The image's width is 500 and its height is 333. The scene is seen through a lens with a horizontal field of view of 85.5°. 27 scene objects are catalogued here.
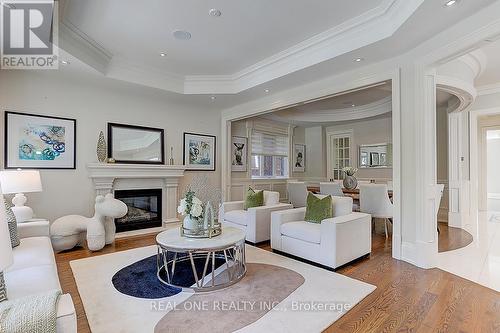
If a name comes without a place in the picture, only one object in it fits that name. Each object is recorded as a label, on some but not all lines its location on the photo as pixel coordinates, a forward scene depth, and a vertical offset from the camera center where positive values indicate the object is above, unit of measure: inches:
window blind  275.4 +26.5
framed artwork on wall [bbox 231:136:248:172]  251.4 +14.7
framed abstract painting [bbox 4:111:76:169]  148.2 +15.9
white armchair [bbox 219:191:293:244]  163.2 -30.8
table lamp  116.6 -7.2
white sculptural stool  145.6 -31.7
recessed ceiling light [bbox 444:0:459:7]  90.0 +55.8
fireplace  186.9 -29.6
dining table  205.5 -18.6
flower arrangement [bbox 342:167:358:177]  216.5 -1.9
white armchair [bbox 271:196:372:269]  120.3 -32.1
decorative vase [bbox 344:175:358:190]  216.1 -11.4
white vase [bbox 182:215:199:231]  112.3 -22.7
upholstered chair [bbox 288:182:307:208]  229.6 -21.5
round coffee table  99.6 -31.8
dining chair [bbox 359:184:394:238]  177.5 -21.9
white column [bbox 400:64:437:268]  125.2 +0.8
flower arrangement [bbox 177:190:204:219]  110.3 -15.6
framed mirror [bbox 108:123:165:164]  184.4 +17.8
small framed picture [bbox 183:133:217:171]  220.4 +14.5
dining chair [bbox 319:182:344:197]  208.2 -15.8
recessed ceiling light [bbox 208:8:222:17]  111.7 +65.5
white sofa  43.6 -28.6
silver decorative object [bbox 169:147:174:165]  209.8 +9.6
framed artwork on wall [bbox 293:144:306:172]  314.7 +12.8
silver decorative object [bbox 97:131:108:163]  173.9 +12.2
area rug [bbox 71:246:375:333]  78.8 -45.2
